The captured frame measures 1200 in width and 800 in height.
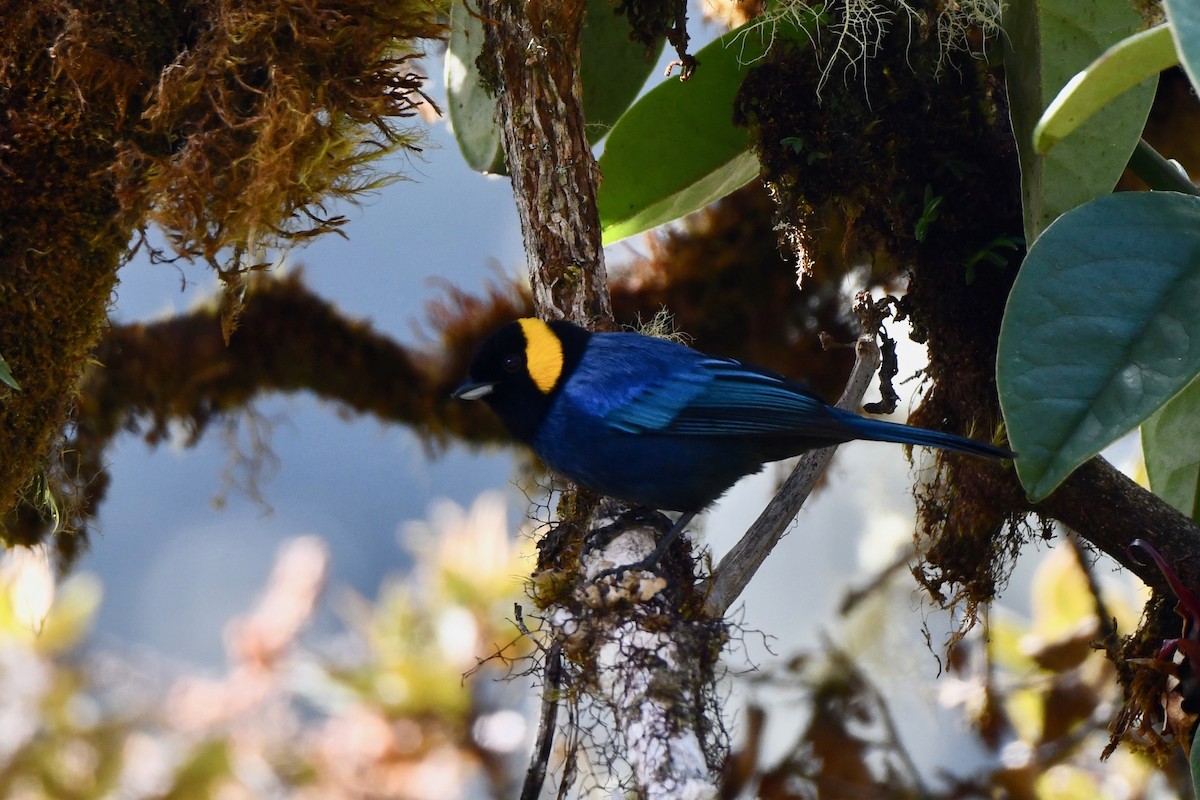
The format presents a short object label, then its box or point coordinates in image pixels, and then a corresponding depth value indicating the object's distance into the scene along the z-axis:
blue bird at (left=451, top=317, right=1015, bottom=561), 4.77
